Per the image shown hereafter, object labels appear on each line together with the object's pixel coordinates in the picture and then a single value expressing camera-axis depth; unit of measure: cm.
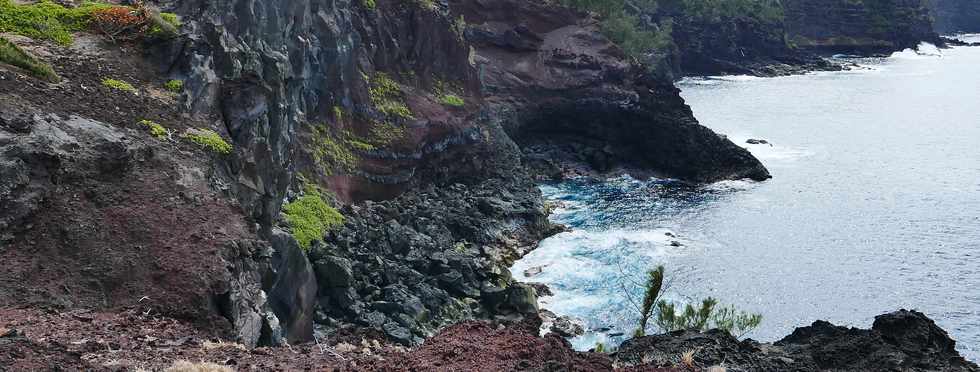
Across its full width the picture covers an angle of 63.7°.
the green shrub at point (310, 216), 3844
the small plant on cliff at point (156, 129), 2383
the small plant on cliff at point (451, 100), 6438
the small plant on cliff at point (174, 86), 2712
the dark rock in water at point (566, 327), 4181
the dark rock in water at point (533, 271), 5072
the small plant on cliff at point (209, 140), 2466
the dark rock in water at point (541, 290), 4734
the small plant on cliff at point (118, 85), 2533
